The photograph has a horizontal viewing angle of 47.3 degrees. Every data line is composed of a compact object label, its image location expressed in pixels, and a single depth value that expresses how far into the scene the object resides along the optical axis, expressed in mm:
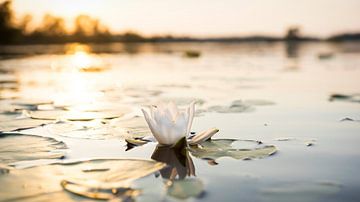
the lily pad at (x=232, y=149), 1369
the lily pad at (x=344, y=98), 2946
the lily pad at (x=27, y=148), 1343
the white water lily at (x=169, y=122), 1420
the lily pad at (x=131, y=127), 1767
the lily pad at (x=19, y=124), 1874
